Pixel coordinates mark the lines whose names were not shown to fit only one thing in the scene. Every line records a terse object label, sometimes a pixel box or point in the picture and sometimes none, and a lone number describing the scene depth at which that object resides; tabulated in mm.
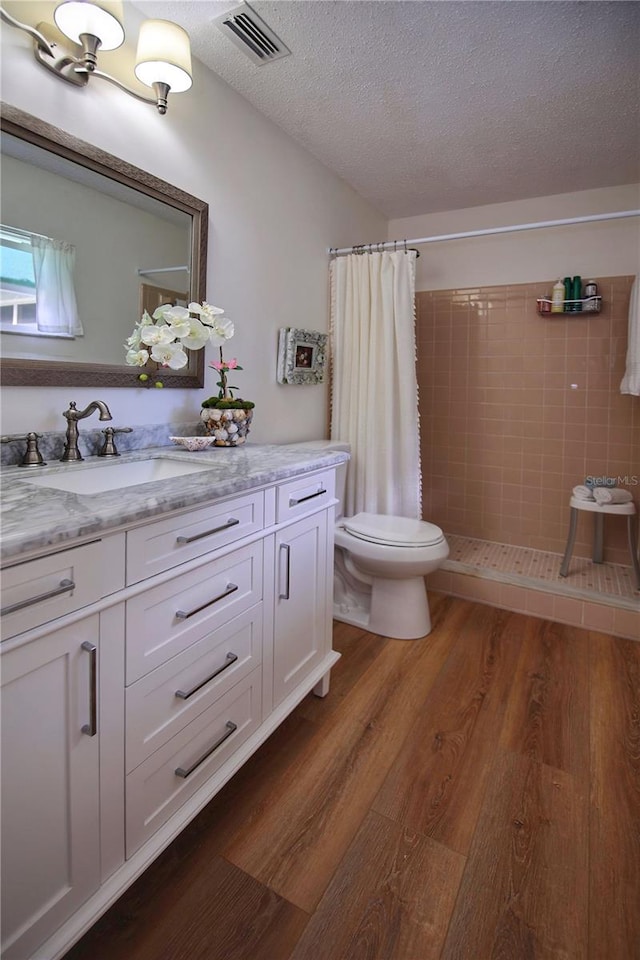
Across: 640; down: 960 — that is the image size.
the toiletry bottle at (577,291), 2834
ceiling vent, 1549
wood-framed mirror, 1273
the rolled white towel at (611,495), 2645
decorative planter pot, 1771
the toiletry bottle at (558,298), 2869
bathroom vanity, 787
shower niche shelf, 2787
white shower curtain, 2506
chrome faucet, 1375
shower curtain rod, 2184
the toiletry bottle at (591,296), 2783
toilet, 2197
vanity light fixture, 1253
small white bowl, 1651
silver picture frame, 2336
